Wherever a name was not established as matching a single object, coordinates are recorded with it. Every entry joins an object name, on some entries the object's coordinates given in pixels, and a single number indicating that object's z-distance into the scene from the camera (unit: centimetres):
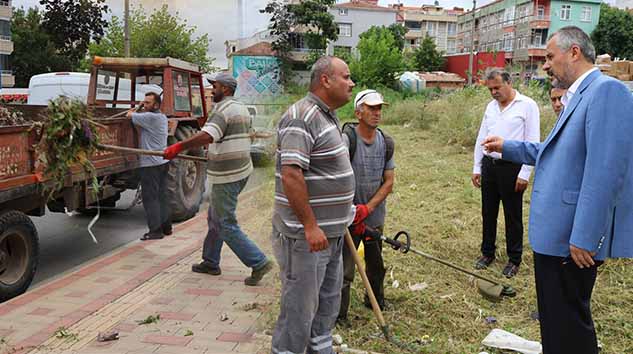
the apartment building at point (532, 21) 4912
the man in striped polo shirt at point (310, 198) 258
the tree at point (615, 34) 4591
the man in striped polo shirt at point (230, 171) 439
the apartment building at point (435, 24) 8150
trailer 447
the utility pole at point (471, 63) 2140
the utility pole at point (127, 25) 478
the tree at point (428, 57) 4950
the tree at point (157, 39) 504
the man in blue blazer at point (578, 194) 230
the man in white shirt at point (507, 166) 450
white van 665
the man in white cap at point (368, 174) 347
